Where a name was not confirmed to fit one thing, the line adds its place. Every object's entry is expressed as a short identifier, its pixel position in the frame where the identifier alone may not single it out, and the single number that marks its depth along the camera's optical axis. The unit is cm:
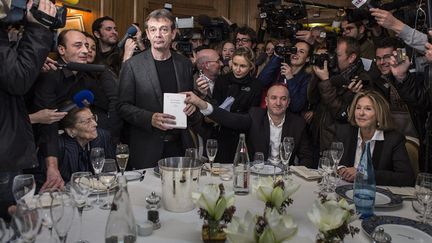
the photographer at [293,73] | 303
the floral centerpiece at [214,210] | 108
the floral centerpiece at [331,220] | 97
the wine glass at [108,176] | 142
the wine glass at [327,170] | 169
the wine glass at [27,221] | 94
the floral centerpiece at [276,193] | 121
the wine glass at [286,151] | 188
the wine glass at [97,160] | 164
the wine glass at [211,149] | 186
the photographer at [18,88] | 154
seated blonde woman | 198
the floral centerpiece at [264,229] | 86
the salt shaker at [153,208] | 125
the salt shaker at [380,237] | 111
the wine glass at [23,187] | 123
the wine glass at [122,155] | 171
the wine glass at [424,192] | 138
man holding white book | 237
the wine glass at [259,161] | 185
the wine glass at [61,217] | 102
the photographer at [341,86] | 274
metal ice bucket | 134
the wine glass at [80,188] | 119
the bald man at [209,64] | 318
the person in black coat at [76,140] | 215
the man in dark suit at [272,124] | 256
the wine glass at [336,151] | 177
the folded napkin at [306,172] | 184
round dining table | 118
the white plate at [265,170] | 182
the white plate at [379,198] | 155
